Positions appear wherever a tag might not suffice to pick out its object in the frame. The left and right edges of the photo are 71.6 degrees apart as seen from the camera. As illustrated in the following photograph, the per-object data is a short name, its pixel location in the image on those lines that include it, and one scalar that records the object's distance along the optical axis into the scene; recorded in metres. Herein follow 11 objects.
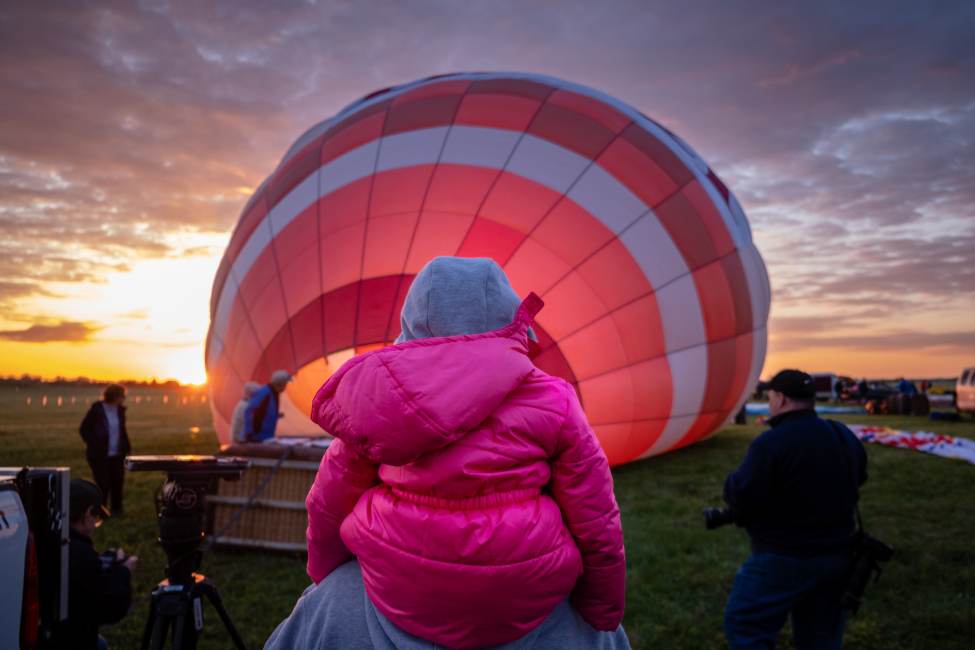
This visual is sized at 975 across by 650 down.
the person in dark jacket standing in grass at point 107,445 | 6.89
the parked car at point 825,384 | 35.50
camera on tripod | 2.45
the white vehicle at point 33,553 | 1.95
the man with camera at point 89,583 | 2.55
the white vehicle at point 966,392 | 20.00
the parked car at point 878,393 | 28.37
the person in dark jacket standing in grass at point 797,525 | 3.00
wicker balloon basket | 5.17
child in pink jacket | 1.37
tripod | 2.50
